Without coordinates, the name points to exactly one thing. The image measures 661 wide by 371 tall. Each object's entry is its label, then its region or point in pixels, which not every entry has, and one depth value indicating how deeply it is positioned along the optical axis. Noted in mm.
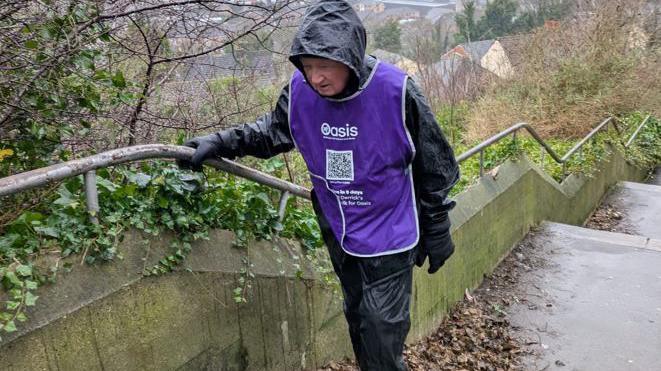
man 2004
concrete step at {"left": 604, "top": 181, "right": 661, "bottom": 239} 8367
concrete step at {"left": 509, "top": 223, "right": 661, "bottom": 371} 3809
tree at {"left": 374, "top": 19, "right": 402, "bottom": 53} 28850
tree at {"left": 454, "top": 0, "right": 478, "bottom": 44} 32031
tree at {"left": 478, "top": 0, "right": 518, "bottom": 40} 35312
